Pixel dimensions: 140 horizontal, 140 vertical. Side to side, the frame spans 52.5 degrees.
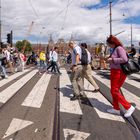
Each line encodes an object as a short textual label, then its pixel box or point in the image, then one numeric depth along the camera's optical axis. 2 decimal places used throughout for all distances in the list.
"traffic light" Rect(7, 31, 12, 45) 17.26
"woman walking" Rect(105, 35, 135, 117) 3.14
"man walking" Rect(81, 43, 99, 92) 4.38
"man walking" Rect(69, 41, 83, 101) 4.13
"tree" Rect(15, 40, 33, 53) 51.53
